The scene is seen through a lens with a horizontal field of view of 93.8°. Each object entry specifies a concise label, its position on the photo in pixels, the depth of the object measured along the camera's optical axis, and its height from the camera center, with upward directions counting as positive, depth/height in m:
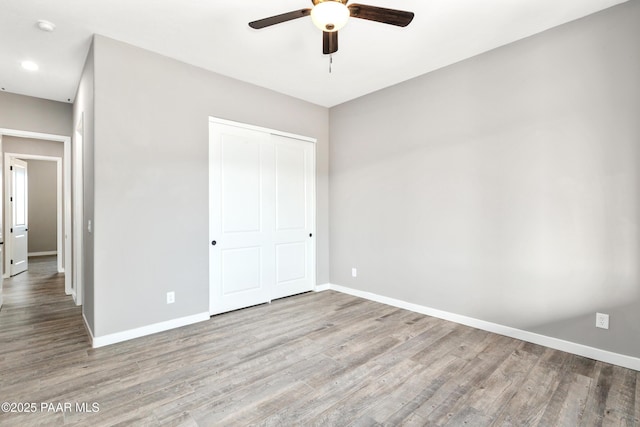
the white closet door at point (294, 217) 4.20 -0.07
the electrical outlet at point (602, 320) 2.44 -0.89
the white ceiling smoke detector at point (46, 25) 2.55 +1.63
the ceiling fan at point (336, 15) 1.75 +1.23
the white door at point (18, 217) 5.40 -0.07
